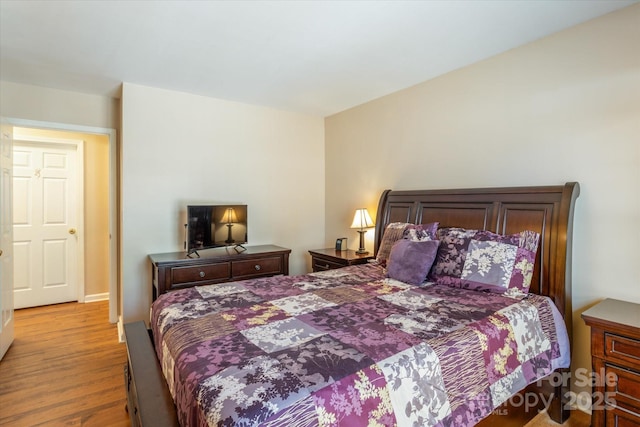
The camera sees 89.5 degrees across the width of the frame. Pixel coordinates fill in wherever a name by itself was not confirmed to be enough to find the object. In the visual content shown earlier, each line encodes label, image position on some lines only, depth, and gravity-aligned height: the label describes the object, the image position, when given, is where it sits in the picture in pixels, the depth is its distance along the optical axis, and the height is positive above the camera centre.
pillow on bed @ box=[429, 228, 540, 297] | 2.08 -0.33
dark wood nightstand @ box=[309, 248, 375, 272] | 3.39 -0.48
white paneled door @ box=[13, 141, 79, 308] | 4.15 -0.08
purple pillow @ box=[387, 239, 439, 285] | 2.35 -0.35
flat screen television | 3.19 -0.11
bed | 1.07 -0.54
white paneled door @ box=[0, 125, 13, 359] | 2.80 -0.24
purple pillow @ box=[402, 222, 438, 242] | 2.56 -0.15
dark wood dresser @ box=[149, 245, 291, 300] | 2.97 -0.51
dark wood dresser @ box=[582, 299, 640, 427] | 1.61 -0.79
